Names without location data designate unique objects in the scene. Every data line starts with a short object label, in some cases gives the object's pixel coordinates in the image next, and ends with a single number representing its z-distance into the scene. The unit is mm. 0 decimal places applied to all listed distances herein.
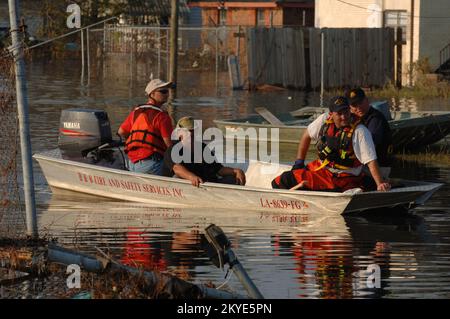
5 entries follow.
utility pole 34531
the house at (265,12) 56750
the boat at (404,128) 21484
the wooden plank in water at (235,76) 39094
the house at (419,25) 39906
